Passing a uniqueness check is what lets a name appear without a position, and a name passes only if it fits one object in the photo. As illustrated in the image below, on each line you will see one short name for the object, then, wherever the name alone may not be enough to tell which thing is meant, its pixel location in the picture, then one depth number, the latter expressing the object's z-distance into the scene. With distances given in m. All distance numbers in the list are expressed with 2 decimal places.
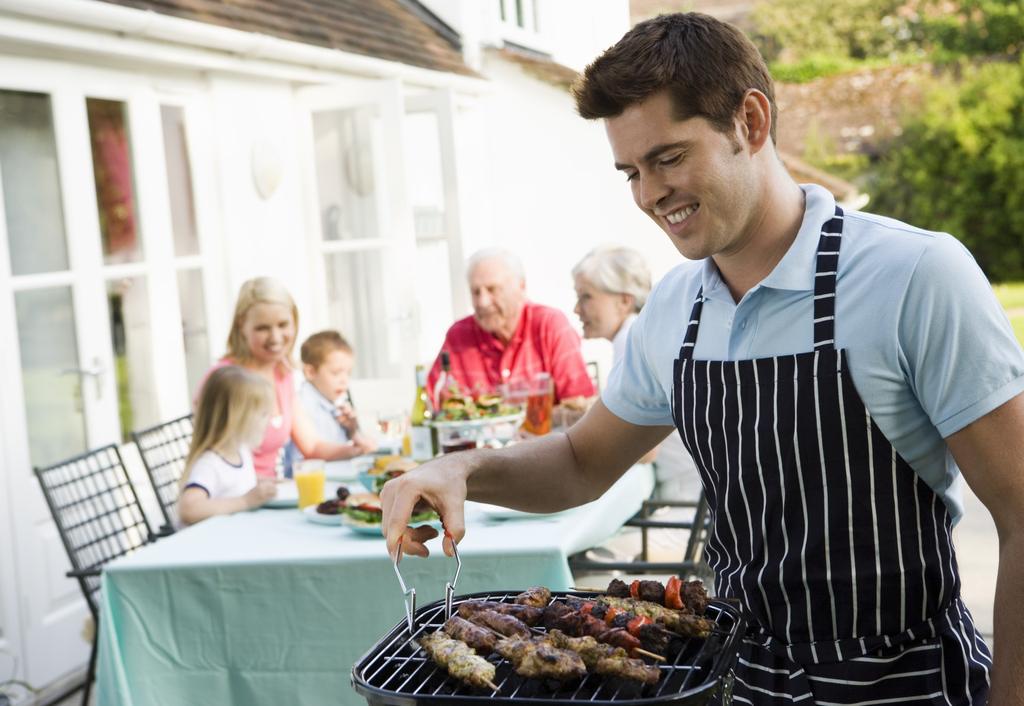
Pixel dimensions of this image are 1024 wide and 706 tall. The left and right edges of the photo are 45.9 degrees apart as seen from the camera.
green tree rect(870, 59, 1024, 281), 19.77
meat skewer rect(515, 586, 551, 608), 1.77
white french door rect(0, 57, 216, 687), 4.67
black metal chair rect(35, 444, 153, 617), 3.70
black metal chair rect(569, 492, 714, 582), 3.50
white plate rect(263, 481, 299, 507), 3.73
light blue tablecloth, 2.99
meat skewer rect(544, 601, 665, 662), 1.58
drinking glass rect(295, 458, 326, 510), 3.59
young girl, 3.92
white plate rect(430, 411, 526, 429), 4.01
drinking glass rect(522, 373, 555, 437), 4.33
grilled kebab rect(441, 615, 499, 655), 1.60
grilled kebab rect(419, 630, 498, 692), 1.48
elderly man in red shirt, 5.54
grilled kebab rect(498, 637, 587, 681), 1.49
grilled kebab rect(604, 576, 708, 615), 1.71
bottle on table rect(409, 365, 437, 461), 4.12
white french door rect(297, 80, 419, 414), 6.97
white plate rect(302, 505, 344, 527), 3.33
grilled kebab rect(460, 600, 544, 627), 1.74
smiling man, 1.55
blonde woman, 4.90
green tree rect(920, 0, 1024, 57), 22.47
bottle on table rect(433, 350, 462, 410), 4.13
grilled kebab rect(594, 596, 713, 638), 1.61
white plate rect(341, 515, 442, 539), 3.14
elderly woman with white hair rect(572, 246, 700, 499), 5.00
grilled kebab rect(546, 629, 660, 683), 1.47
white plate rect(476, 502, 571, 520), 3.29
